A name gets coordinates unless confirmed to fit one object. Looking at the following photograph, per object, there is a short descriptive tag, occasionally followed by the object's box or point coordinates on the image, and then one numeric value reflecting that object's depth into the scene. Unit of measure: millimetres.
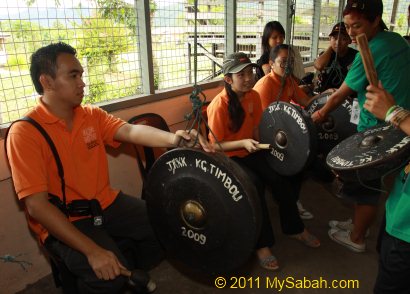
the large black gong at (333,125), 2533
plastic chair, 2098
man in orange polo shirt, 1369
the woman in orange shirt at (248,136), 2084
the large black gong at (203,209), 1076
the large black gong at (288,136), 1917
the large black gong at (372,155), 1158
